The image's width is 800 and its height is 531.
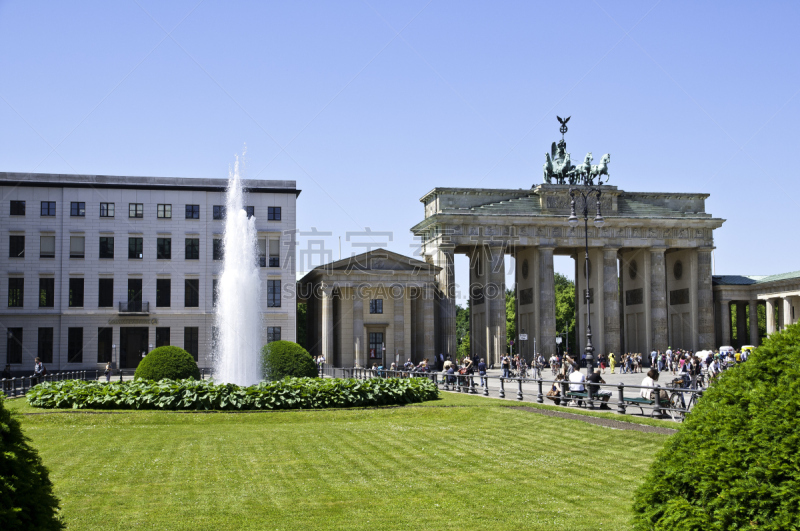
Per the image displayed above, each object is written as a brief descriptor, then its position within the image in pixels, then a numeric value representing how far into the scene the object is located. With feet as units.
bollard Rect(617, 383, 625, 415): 80.23
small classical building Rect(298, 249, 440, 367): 233.76
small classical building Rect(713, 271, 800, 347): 254.68
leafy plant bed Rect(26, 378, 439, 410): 88.43
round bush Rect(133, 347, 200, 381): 101.86
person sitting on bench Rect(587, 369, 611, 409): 87.35
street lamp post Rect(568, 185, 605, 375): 111.75
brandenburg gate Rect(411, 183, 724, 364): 256.52
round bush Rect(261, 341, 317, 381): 109.09
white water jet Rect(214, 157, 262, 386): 112.98
